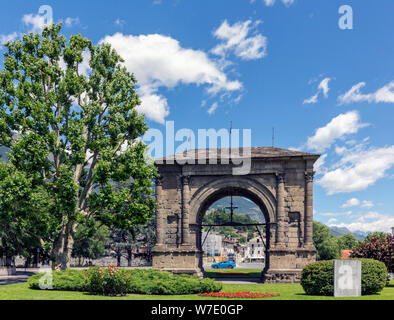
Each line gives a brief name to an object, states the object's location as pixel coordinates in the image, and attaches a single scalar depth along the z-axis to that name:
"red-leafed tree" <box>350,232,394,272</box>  27.86
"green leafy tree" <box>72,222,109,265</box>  57.49
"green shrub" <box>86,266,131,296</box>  19.11
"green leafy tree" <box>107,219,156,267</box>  61.19
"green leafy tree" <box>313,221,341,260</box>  67.25
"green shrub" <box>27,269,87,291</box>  21.06
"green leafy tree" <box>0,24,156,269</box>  23.83
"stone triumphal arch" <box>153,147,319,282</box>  30.17
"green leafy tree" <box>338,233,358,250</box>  94.65
